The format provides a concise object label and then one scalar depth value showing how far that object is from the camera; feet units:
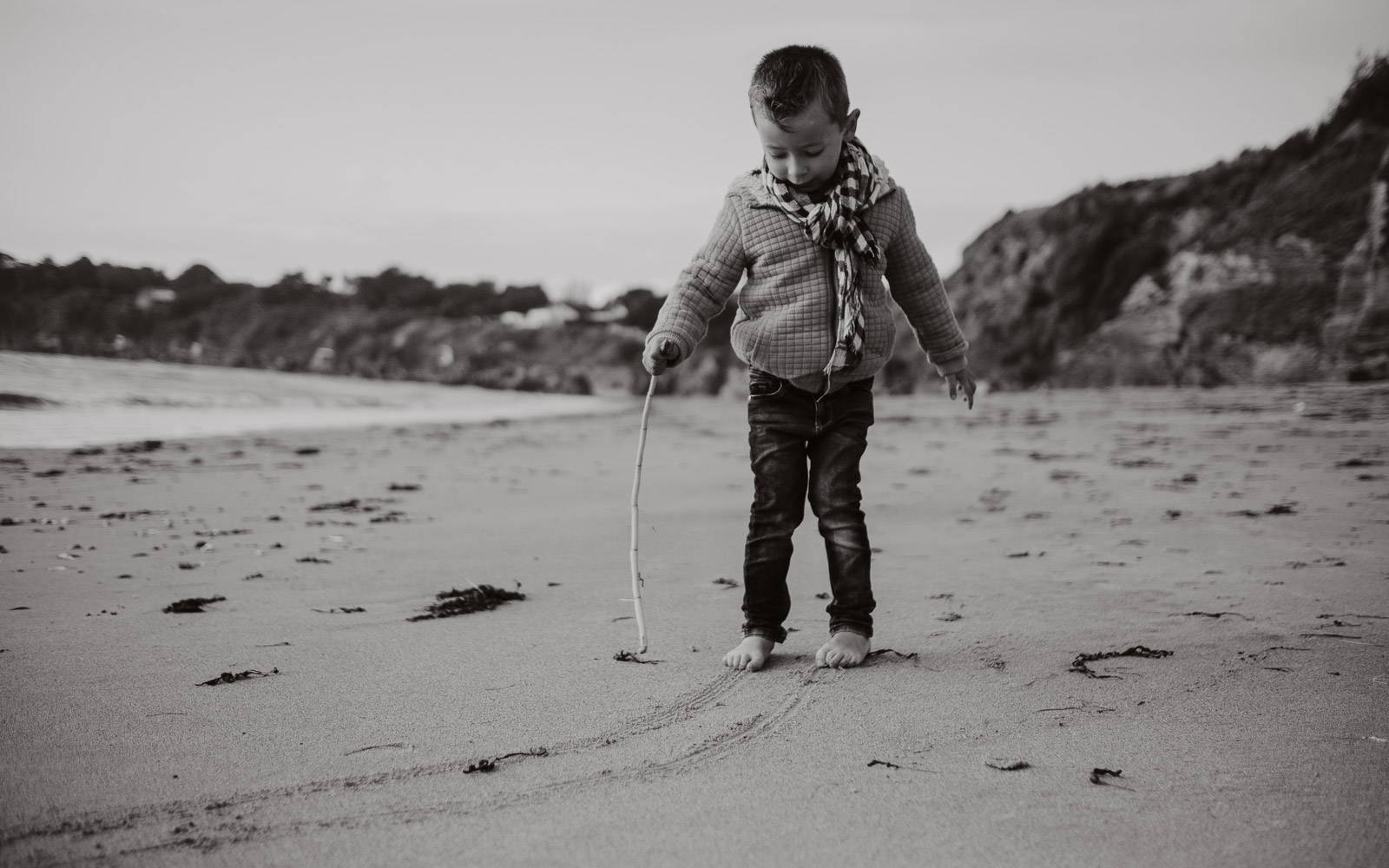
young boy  7.23
